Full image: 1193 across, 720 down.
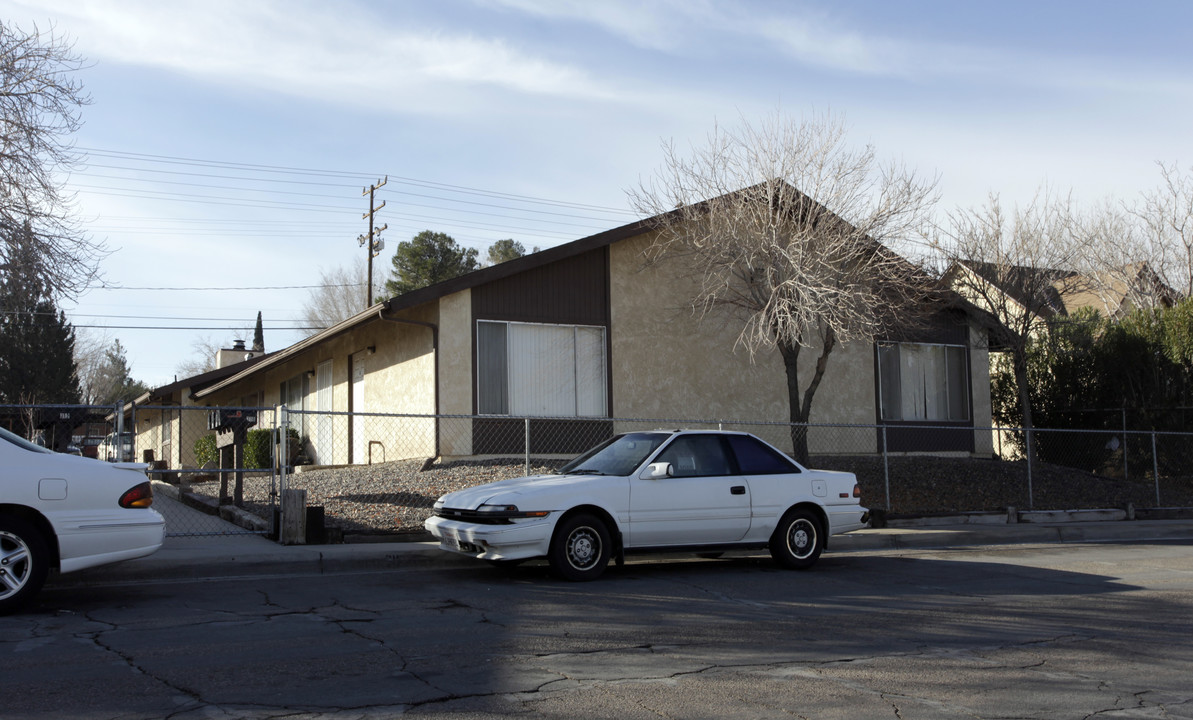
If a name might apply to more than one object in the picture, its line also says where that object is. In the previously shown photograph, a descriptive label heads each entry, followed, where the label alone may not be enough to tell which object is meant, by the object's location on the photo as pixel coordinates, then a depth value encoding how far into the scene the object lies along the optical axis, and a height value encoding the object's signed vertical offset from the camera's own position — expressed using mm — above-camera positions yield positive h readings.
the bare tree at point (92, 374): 62391 +4961
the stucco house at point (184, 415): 28578 +1038
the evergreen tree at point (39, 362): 38750 +3535
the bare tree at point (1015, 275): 20453 +3232
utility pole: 39731 +8387
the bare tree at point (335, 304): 55031 +7773
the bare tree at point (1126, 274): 30078 +4835
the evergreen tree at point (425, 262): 48656 +8962
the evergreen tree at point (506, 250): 57719 +11158
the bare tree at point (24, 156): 14648 +4386
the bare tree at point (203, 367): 76125 +6132
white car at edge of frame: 7223 -542
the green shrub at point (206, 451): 26266 -211
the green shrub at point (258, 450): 24250 -190
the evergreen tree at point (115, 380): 69688 +5264
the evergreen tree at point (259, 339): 72875 +7828
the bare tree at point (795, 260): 16062 +2933
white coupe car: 9016 -717
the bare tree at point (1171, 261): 29312 +5077
